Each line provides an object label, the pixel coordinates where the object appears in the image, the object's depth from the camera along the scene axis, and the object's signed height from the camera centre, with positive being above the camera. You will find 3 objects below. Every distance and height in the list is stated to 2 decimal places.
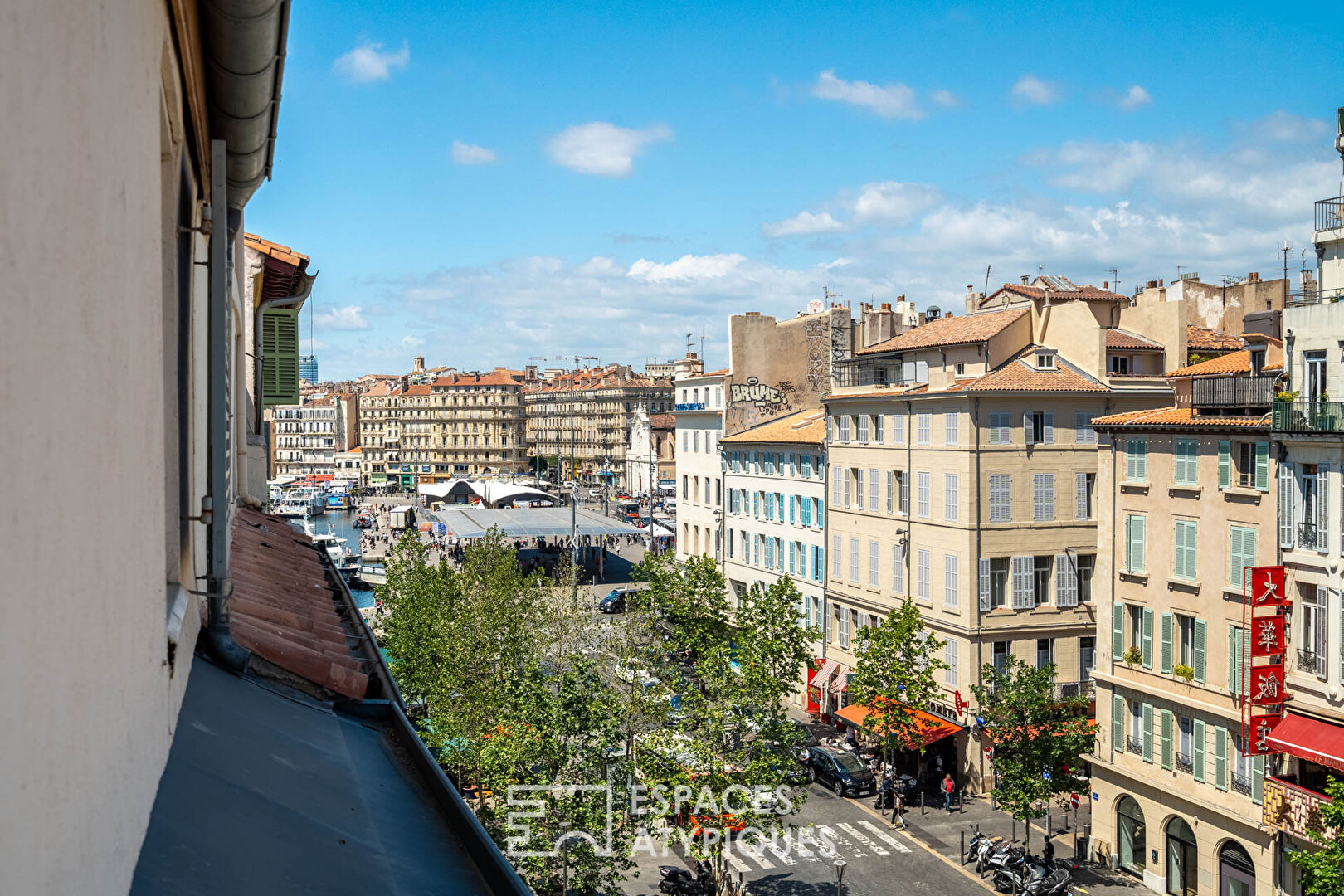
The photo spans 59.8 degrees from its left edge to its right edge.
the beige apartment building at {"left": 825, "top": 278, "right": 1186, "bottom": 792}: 40.62 -2.37
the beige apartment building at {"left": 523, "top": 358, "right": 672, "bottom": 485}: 168.88 +1.68
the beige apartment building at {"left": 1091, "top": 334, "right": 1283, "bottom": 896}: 28.91 -5.51
